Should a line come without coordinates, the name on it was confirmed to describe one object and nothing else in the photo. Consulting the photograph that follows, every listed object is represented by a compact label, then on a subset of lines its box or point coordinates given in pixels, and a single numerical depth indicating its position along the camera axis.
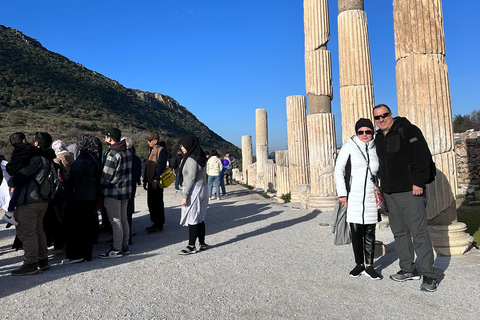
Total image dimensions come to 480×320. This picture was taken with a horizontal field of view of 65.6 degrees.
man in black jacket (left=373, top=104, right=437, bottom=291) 3.84
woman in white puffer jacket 4.07
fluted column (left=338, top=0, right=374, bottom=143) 7.48
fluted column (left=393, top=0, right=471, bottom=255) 4.95
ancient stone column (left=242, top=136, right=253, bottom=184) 23.88
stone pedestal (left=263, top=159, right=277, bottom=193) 16.34
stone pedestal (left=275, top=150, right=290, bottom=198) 13.44
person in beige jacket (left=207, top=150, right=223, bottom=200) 12.11
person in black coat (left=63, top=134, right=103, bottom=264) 5.03
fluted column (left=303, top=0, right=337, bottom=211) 9.09
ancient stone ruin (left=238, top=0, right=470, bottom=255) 5.00
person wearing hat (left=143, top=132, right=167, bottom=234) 6.98
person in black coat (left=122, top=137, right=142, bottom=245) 5.89
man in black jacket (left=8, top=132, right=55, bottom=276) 4.54
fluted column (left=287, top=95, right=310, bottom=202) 11.85
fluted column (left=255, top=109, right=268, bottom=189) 19.67
